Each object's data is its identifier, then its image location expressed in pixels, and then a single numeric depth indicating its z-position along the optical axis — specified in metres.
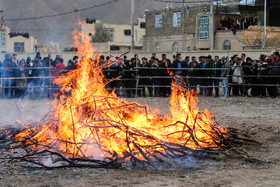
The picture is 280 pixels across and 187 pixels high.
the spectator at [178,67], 19.72
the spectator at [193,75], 19.70
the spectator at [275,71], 18.81
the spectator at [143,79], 20.09
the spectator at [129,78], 19.89
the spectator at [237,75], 19.30
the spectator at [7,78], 19.41
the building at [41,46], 50.43
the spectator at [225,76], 19.31
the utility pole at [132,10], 43.23
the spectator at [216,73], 19.67
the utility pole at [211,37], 41.33
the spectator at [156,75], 19.93
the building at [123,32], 72.94
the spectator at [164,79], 19.91
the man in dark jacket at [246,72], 19.23
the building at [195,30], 41.69
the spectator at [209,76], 19.73
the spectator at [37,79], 19.31
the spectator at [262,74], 19.08
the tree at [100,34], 72.81
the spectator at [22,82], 19.48
